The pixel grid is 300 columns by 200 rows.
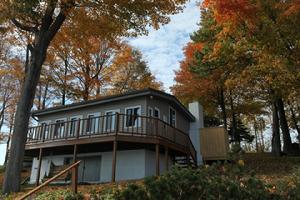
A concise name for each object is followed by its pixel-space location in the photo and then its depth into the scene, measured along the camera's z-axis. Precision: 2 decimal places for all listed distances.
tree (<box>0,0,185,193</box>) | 11.44
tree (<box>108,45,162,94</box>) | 29.97
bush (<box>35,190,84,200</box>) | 9.09
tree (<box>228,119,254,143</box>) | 32.34
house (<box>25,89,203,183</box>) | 15.42
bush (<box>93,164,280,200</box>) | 4.95
